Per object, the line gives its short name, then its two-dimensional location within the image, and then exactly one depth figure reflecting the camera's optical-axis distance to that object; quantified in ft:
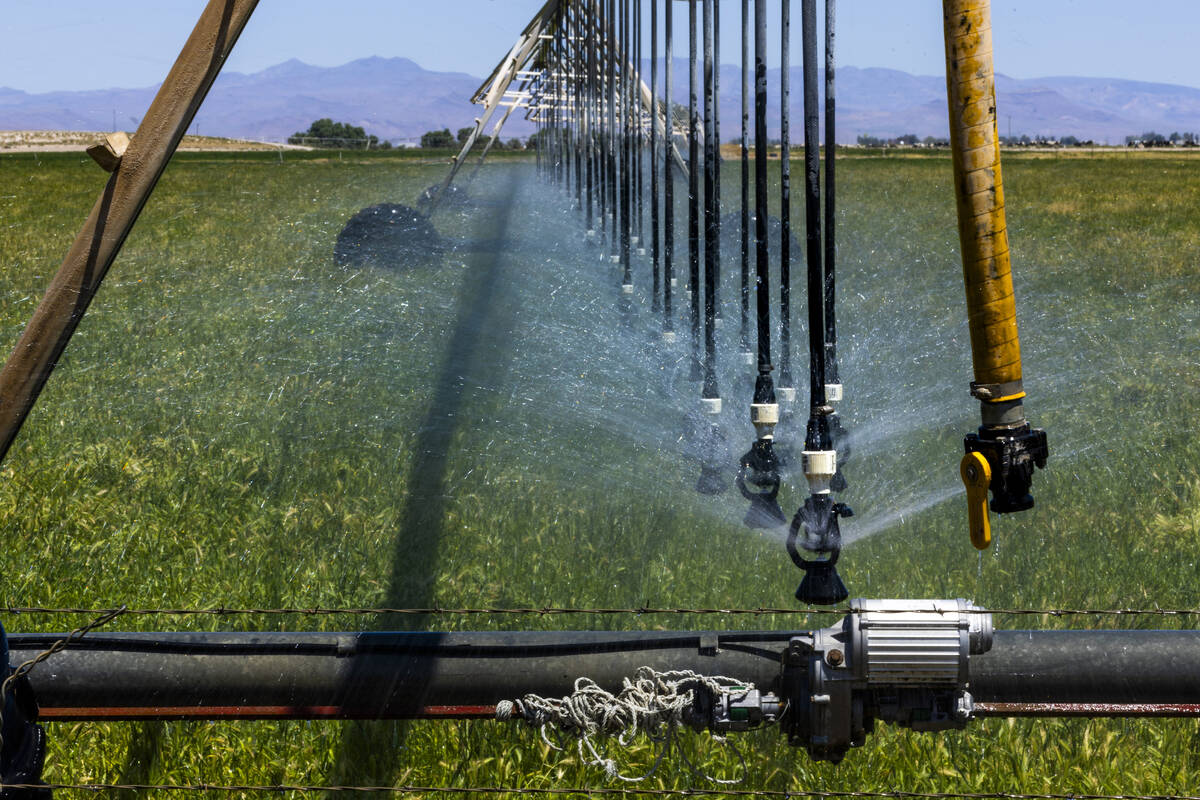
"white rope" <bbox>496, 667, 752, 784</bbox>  10.43
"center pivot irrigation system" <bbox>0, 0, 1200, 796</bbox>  9.98
